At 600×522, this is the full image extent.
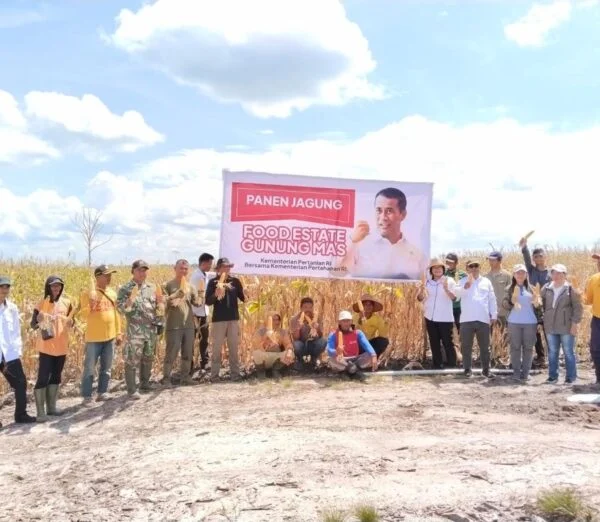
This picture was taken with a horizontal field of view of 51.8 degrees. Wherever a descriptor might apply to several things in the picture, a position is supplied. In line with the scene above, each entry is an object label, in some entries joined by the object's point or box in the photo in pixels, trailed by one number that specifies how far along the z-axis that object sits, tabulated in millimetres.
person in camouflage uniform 8039
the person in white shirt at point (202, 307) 9211
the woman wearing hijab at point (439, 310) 9453
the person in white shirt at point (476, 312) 9078
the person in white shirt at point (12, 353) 7457
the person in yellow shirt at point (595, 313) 8672
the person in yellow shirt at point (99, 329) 8078
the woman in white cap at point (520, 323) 9016
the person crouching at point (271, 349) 9172
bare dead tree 20578
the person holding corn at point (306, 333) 9305
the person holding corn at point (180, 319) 8703
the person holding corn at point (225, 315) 9055
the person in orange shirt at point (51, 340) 7625
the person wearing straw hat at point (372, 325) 9508
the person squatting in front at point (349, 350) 8898
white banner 9750
